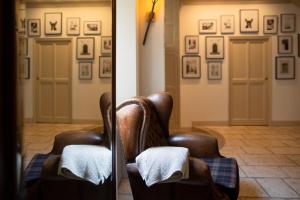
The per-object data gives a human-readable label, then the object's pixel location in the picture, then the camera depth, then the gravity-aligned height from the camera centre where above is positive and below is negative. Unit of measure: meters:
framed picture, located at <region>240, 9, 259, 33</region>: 7.37 +1.56
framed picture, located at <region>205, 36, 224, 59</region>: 7.39 +0.97
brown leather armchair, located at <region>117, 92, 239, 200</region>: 1.88 -0.48
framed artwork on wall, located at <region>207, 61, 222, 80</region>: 7.41 +0.42
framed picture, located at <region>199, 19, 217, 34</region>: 7.39 +1.45
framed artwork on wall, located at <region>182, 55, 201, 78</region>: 7.41 +0.49
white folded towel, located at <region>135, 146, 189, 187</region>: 1.80 -0.43
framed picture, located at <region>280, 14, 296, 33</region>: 7.34 +1.49
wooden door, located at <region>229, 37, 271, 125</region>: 7.48 +0.17
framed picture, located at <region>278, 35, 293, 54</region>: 7.38 +1.03
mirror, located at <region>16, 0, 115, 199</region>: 0.49 -0.01
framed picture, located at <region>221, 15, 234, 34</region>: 7.39 +1.45
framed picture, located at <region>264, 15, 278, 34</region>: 7.37 +1.49
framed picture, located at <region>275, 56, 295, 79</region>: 7.39 +0.49
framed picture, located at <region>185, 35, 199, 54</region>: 7.41 +1.02
